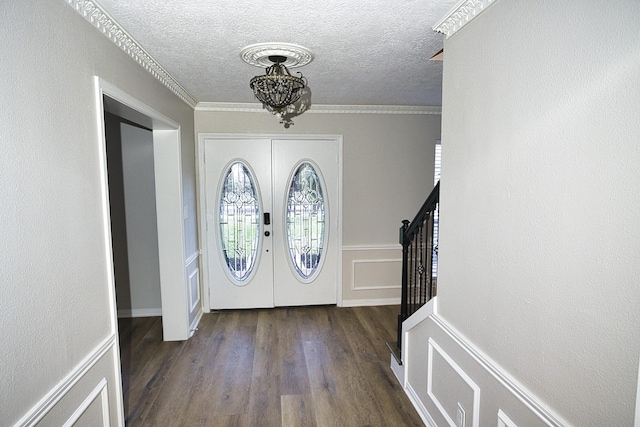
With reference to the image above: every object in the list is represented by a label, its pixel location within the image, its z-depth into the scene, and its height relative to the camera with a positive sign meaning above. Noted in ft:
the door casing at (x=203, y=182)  12.98 +0.42
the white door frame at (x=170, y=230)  10.54 -1.11
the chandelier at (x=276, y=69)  7.20 +2.75
